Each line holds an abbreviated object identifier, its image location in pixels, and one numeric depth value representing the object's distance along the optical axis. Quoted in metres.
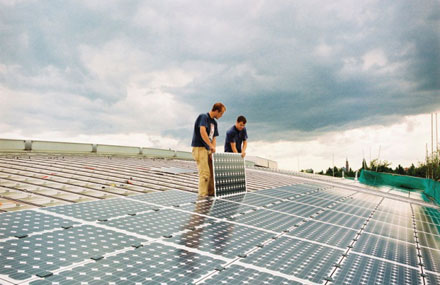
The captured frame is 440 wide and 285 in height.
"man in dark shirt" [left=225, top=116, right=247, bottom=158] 10.05
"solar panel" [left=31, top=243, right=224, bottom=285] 2.70
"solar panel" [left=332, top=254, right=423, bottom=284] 3.31
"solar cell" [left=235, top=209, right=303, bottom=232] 4.99
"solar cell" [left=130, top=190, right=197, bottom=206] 6.18
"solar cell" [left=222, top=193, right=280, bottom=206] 7.04
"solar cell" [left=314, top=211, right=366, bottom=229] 5.95
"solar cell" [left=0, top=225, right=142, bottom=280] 2.82
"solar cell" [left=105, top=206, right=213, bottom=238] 4.15
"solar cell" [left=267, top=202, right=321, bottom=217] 6.40
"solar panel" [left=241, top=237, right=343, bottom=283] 3.28
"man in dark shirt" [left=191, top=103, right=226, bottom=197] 7.54
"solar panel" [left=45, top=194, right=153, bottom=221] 4.73
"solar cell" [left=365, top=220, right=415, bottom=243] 5.60
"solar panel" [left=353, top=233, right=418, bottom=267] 4.29
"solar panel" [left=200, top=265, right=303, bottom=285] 2.86
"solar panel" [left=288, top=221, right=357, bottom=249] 4.61
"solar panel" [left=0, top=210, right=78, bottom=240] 3.79
